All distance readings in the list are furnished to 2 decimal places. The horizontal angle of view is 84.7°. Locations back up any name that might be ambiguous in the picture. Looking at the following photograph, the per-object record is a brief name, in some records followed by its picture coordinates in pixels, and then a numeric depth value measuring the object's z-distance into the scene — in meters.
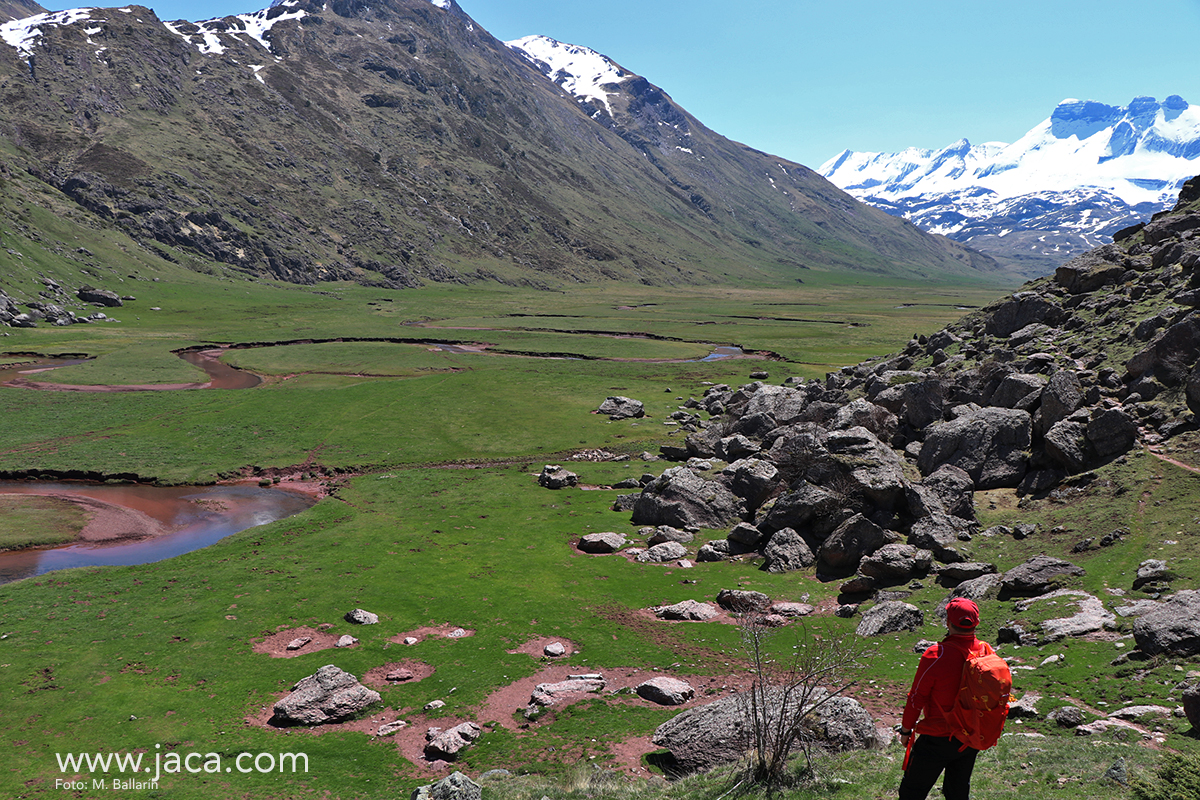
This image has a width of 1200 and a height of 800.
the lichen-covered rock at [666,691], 28.11
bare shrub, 18.53
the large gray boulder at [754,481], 50.60
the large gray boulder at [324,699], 27.34
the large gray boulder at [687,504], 50.88
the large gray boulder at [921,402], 54.12
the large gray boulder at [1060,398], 43.31
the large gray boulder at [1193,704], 18.14
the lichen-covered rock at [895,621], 31.97
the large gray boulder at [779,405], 68.81
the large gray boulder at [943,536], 38.44
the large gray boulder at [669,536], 48.34
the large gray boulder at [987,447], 44.84
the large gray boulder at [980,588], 32.78
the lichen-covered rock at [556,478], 62.81
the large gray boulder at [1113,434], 39.47
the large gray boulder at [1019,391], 47.09
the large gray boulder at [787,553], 42.19
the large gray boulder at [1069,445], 40.62
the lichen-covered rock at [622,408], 89.19
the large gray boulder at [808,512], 42.88
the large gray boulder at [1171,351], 40.97
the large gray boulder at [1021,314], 60.38
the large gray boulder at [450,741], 25.03
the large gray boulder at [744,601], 36.94
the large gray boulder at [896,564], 37.00
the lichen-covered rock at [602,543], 47.75
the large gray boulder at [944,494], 41.62
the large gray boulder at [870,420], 54.84
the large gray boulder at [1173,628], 22.61
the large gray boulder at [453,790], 19.73
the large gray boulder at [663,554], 45.88
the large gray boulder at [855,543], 40.31
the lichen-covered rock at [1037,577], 31.45
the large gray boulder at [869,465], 42.50
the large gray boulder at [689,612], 36.69
